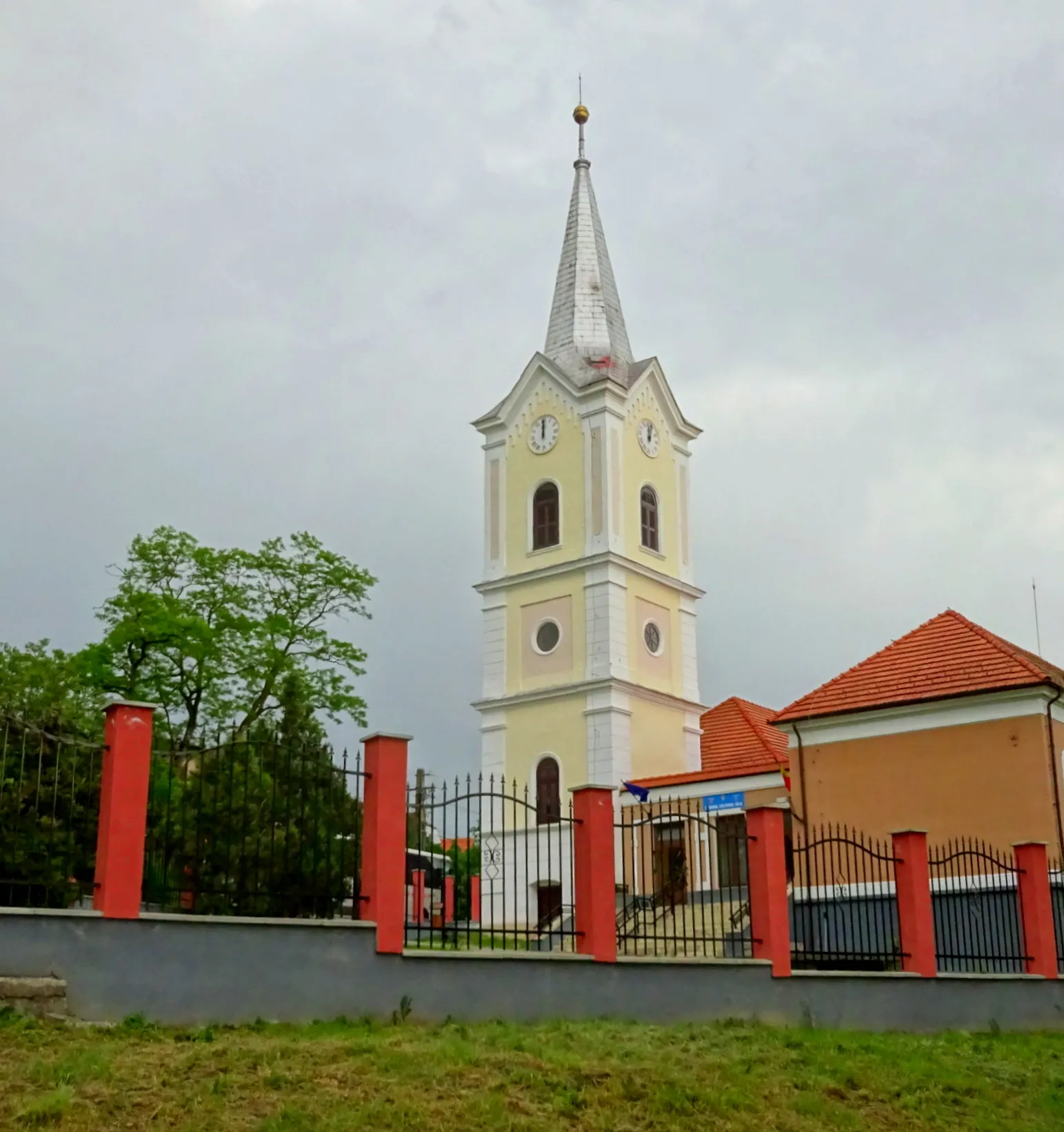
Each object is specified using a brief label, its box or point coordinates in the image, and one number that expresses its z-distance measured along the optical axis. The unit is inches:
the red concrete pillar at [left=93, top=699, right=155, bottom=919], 450.6
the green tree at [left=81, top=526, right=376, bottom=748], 1245.1
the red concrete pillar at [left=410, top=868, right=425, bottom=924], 525.0
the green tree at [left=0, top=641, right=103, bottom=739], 653.9
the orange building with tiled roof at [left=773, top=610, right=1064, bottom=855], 917.8
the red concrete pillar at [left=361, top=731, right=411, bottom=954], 500.4
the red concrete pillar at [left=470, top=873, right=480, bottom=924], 1106.4
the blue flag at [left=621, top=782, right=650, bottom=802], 1270.9
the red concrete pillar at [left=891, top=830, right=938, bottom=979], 676.6
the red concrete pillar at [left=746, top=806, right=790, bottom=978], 613.0
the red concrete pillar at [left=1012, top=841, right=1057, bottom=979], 741.9
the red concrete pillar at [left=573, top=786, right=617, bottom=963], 556.7
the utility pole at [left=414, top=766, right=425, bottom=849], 526.7
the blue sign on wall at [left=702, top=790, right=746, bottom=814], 1210.0
